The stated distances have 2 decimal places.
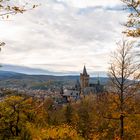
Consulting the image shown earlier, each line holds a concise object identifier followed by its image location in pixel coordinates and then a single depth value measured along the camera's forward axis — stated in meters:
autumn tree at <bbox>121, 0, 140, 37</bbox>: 14.05
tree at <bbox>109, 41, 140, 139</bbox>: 25.12
